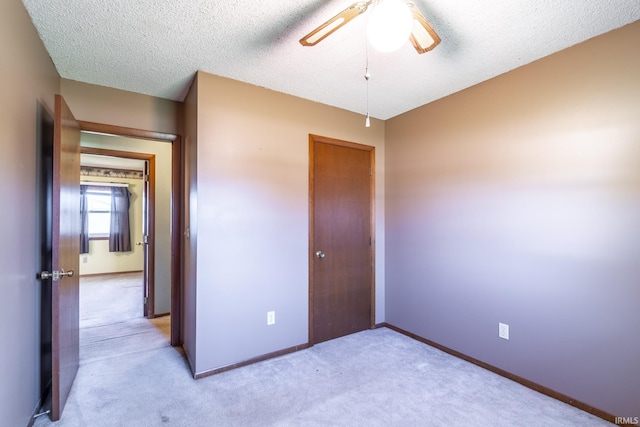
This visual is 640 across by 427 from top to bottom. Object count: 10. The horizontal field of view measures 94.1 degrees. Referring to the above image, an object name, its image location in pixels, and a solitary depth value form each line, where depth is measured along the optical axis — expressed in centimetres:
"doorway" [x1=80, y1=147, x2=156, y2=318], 634
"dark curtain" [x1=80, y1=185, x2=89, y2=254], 638
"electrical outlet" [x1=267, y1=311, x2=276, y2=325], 271
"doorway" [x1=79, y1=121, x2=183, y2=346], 299
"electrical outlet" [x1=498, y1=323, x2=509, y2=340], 238
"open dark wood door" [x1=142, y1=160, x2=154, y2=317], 383
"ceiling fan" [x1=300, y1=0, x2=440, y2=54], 131
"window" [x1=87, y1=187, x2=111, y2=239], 656
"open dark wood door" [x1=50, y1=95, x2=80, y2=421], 183
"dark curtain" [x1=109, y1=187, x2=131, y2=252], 664
